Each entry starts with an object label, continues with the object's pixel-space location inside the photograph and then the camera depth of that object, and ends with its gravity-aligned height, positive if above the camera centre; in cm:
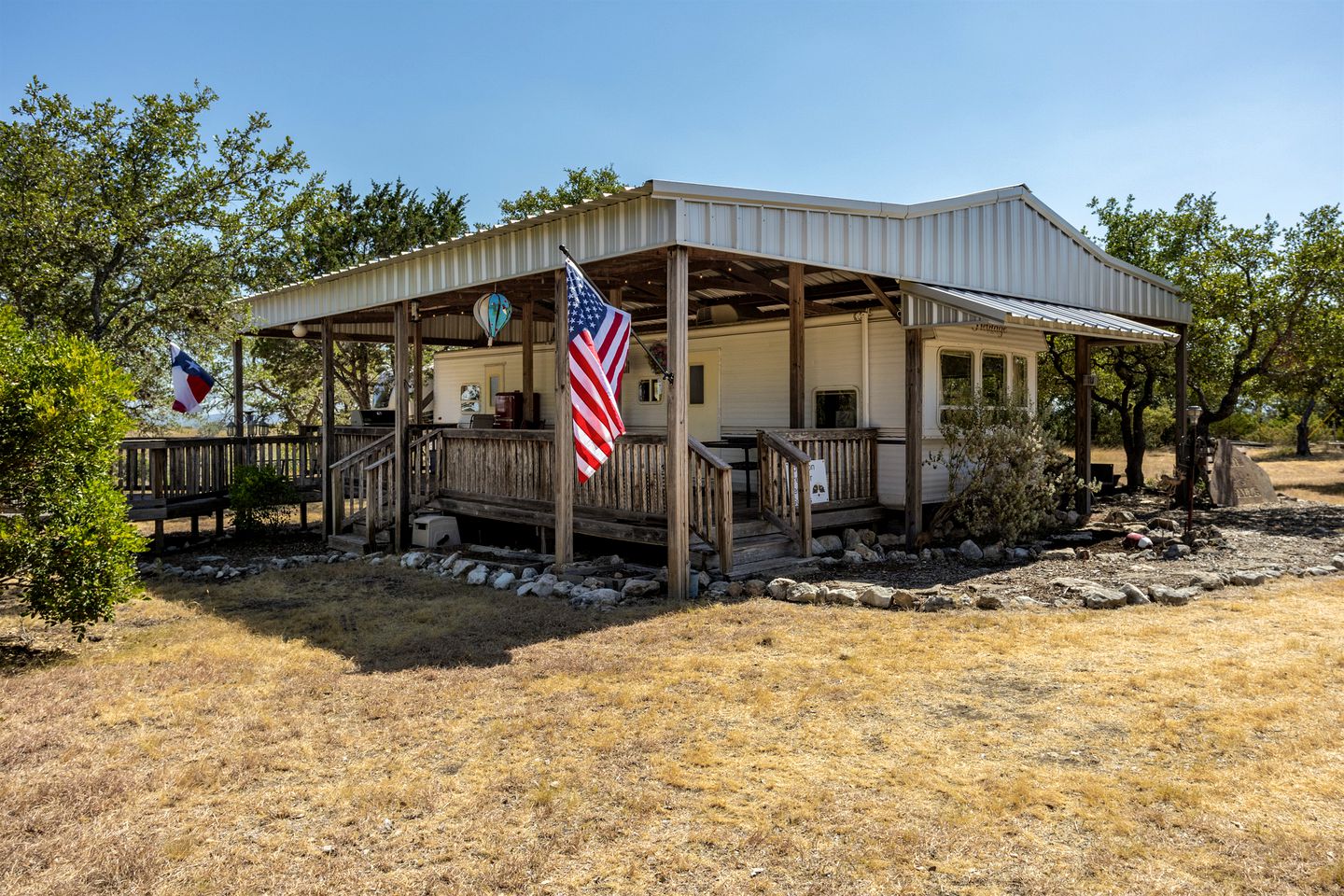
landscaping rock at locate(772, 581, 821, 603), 793 -147
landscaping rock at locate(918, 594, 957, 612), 759 -150
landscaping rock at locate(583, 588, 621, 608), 815 -153
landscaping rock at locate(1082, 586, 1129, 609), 761 -148
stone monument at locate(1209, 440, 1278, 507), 1431 -88
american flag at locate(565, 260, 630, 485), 749 +55
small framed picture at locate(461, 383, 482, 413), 1736 +71
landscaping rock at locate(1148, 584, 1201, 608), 762 -146
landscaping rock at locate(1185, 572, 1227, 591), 818 -143
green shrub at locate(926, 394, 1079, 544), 1029 -48
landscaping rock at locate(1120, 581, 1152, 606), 770 -147
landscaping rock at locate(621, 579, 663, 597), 838 -149
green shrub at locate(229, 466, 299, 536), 1314 -91
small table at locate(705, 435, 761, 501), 1087 -14
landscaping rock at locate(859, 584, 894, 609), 771 -146
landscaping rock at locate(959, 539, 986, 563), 1000 -140
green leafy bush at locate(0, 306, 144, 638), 623 -34
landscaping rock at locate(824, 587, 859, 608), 781 -147
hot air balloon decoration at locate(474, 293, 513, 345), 1102 +155
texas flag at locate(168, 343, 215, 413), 1297 +82
